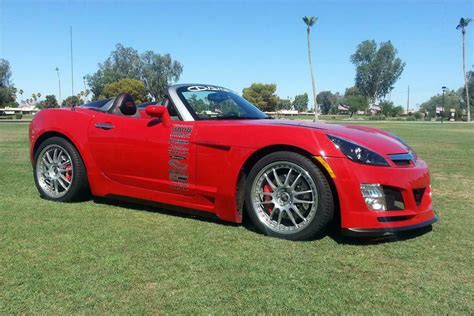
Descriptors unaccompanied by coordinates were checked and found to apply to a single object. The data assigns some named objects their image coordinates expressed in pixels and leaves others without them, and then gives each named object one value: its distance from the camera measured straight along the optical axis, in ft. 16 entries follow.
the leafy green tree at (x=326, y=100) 561.43
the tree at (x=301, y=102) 541.75
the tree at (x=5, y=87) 284.82
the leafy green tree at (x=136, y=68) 299.58
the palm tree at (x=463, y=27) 257.63
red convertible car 11.74
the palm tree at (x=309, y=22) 220.43
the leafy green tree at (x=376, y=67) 377.09
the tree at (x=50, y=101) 376.80
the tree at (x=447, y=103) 338.01
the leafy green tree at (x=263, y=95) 313.61
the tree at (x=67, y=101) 343.09
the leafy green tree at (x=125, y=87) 248.11
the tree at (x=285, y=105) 390.54
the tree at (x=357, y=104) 363.97
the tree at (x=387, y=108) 325.21
